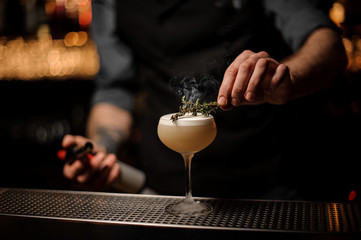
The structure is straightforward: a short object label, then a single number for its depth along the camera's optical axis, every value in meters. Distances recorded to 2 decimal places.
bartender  1.64
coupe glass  1.28
